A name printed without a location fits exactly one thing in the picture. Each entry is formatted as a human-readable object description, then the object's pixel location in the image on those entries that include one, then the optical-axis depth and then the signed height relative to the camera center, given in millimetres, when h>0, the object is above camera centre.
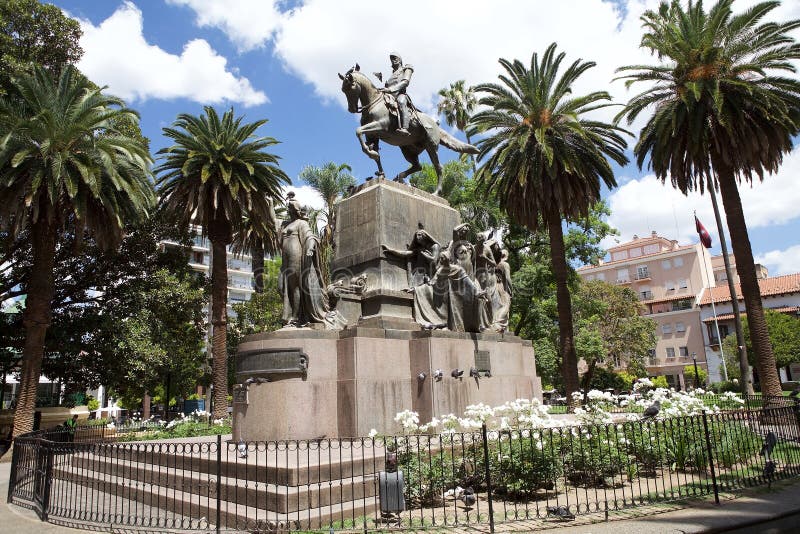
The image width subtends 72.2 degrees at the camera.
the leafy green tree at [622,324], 42031 +4044
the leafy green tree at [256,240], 27188 +8254
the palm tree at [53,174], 18672 +7886
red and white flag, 33656 +8435
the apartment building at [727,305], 52281 +6494
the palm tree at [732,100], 18312 +9000
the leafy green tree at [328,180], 35438 +13422
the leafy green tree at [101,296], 24031 +4902
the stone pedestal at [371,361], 10078 +536
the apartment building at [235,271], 73438 +17668
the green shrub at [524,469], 7965 -1250
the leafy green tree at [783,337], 43500 +2525
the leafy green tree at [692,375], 56962 -147
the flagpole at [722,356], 49062 +1500
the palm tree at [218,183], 24375 +9573
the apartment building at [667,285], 63531 +11565
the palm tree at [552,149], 21938 +9253
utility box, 6496 -1219
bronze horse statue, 13508 +6590
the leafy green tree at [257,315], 34531 +4946
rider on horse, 13828 +7347
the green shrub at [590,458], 8461 -1210
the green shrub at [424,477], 7574 -1235
